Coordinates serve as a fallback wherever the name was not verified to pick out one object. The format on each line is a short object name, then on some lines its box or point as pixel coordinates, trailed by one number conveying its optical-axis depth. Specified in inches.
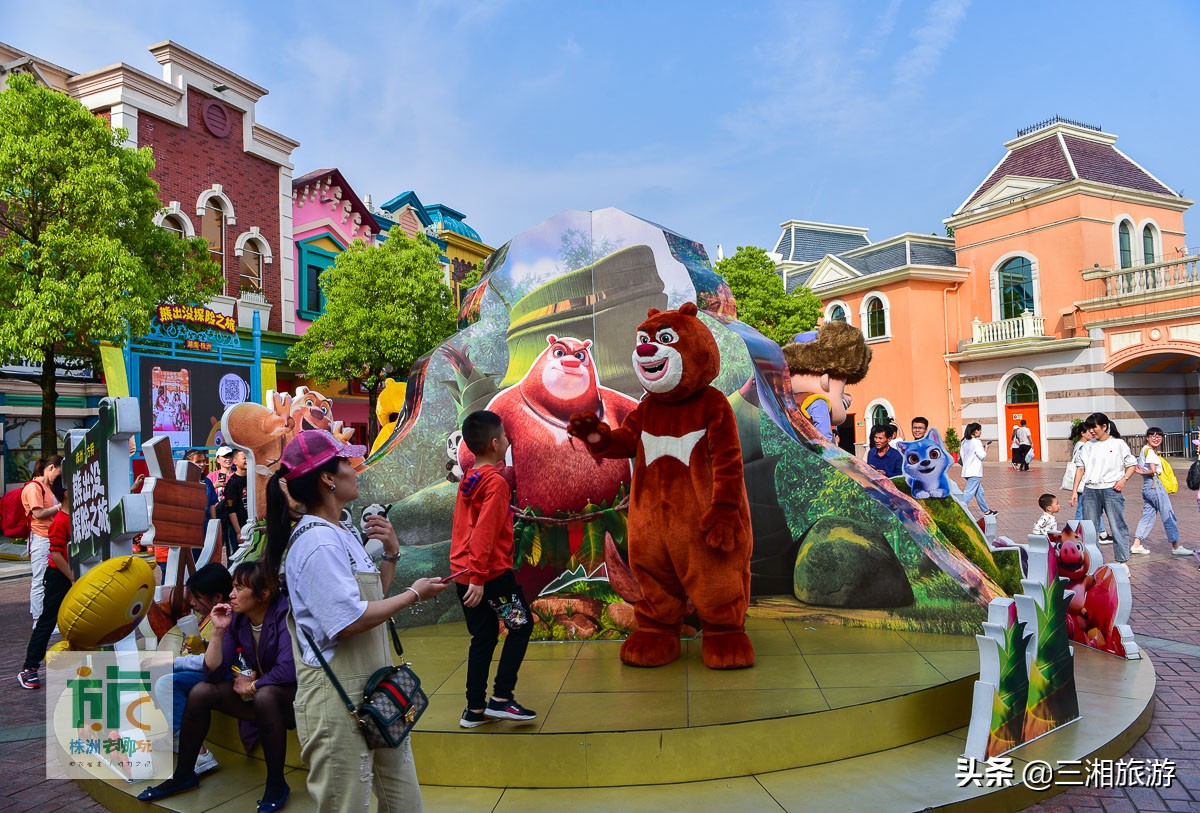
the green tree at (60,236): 466.9
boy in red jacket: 144.2
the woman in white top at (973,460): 470.4
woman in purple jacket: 133.3
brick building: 645.3
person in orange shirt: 236.8
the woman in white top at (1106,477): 334.0
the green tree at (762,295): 994.7
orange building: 911.7
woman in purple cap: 96.5
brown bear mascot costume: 172.4
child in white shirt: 256.4
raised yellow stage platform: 135.7
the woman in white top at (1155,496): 358.3
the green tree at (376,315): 743.7
